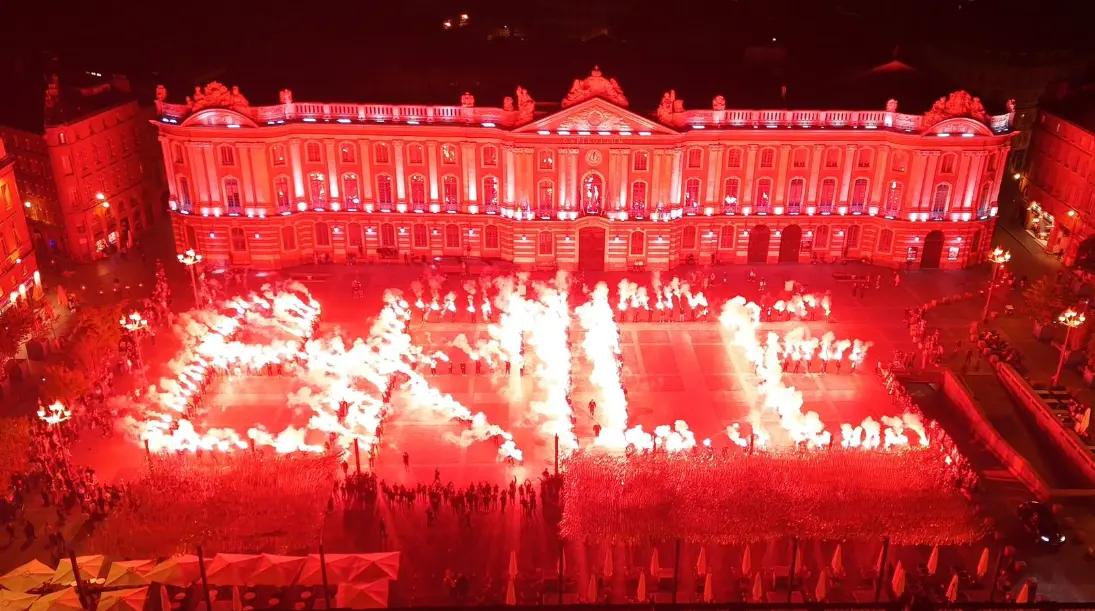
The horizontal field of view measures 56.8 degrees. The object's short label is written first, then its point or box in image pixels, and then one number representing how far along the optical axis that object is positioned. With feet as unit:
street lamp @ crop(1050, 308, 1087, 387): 215.10
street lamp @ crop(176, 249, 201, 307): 241.14
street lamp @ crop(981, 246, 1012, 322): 246.47
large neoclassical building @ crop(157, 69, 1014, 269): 275.18
